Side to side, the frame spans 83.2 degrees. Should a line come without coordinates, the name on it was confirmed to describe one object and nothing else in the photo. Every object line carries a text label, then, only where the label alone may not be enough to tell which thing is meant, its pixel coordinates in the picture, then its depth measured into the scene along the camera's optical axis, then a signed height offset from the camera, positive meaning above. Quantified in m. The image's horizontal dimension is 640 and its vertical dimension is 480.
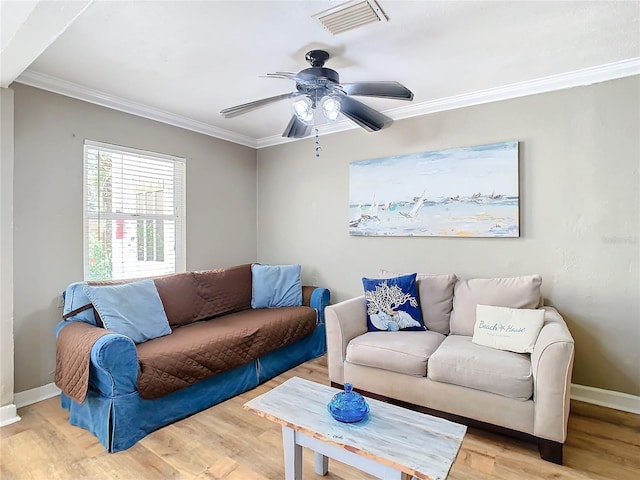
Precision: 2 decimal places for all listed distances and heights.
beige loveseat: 1.97 -0.80
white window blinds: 3.10 +0.24
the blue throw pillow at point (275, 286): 3.78 -0.52
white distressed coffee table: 1.38 -0.84
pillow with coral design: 2.88 -0.56
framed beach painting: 2.99 +0.40
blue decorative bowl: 1.62 -0.78
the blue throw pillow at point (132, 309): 2.55 -0.52
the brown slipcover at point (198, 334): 2.25 -0.75
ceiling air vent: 1.81 +1.16
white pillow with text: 2.30 -0.61
